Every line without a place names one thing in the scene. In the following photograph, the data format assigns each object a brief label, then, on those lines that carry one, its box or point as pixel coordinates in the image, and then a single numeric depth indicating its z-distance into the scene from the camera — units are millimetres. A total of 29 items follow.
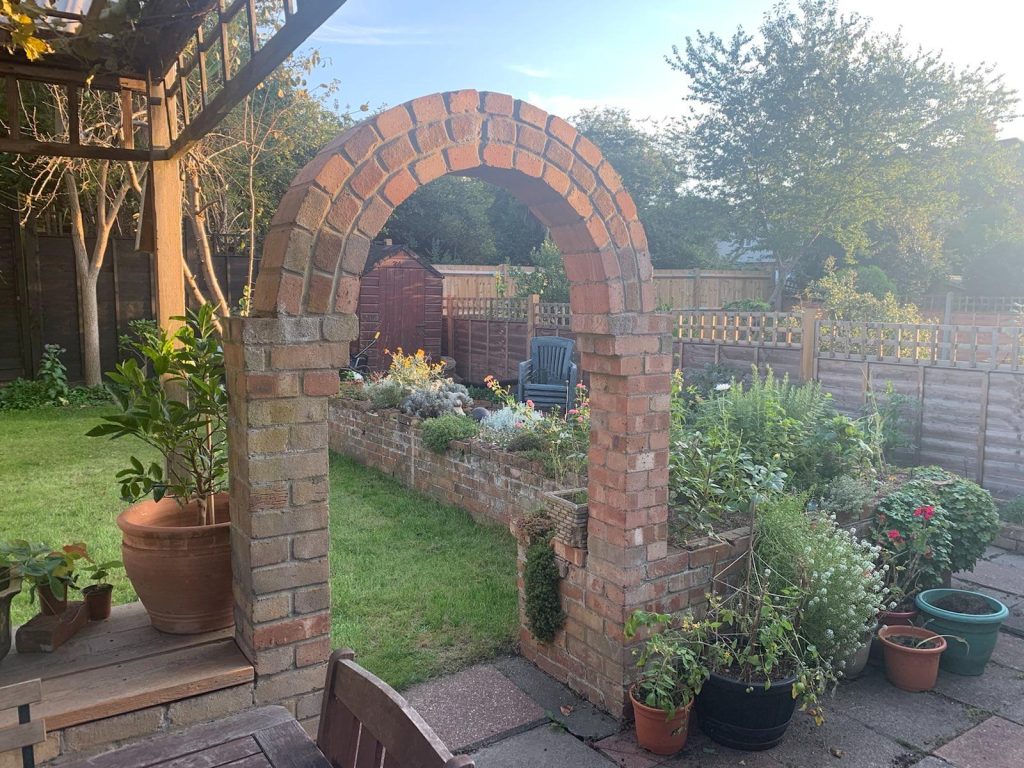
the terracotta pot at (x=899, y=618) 3996
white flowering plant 3434
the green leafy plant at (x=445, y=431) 6543
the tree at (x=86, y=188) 10547
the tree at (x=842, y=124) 19500
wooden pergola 3736
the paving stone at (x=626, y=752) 3081
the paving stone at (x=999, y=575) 4957
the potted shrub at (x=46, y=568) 2635
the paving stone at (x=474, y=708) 3270
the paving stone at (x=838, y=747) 3094
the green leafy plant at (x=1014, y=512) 5762
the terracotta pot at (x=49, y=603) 2713
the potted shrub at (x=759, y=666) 3115
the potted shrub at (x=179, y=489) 2678
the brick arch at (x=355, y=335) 2531
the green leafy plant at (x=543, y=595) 3682
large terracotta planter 2650
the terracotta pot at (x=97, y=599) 2879
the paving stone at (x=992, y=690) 3520
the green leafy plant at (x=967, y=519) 4262
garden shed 13609
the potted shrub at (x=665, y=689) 3084
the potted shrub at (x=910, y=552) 4117
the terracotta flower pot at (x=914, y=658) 3658
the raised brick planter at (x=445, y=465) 5770
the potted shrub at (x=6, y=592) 2555
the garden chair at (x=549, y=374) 9688
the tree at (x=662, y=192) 23234
